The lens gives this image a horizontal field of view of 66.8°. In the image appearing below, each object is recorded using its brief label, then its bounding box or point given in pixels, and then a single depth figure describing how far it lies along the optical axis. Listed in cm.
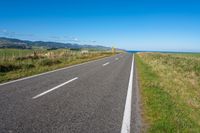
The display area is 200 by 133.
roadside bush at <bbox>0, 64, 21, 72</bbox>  1108
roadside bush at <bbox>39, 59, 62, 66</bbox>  1507
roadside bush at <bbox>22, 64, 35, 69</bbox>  1242
